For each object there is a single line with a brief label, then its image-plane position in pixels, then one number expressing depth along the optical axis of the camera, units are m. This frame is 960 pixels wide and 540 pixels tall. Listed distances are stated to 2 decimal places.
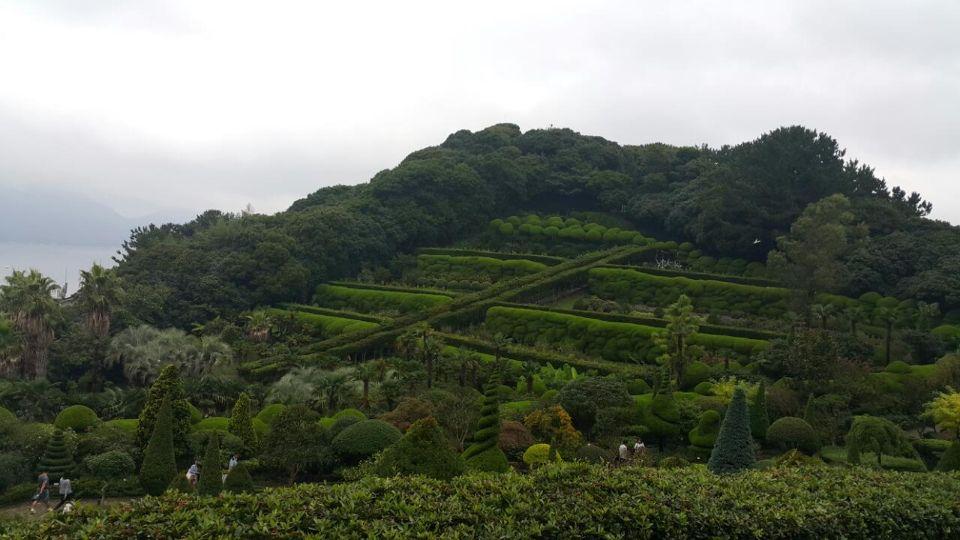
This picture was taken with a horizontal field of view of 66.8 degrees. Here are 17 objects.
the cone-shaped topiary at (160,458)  19.92
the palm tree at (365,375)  31.50
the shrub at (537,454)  23.02
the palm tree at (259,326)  45.59
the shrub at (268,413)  28.50
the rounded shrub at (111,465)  21.91
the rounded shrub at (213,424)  27.02
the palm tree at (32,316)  37.03
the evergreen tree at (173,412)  23.70
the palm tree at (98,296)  39.91
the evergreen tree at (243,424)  25.08
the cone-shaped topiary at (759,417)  26.98
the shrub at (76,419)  25.94
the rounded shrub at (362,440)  22.45
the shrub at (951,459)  19.75
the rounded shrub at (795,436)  25.66
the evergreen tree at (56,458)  21.95
